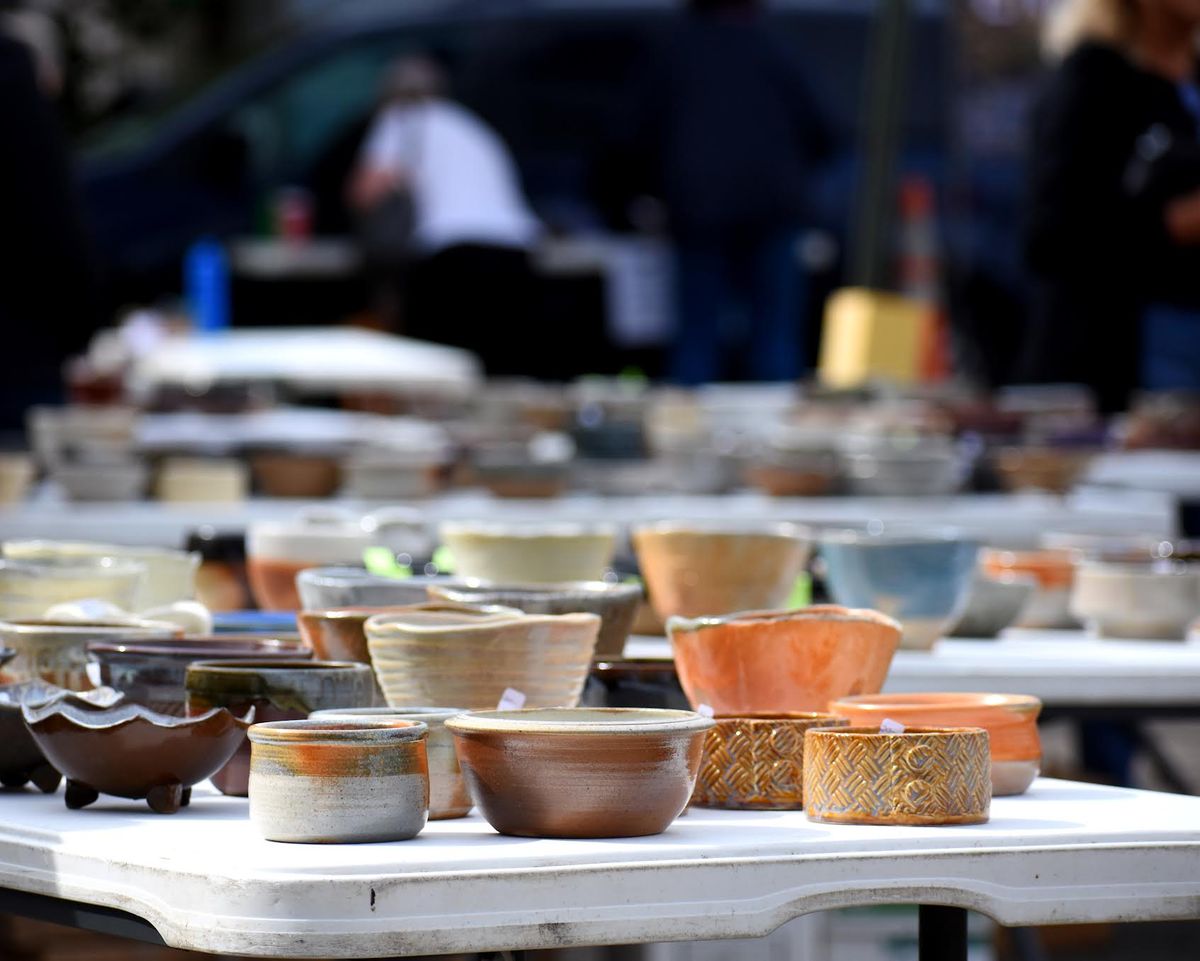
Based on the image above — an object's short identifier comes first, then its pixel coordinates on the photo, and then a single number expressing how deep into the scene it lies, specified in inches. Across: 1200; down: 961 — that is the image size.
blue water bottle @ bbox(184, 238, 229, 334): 621.3
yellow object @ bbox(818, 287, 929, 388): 544.4
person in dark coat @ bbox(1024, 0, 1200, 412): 409.1
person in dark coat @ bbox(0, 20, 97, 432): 418.3
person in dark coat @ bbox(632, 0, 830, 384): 716.7
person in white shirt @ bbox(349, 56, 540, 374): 712.4
